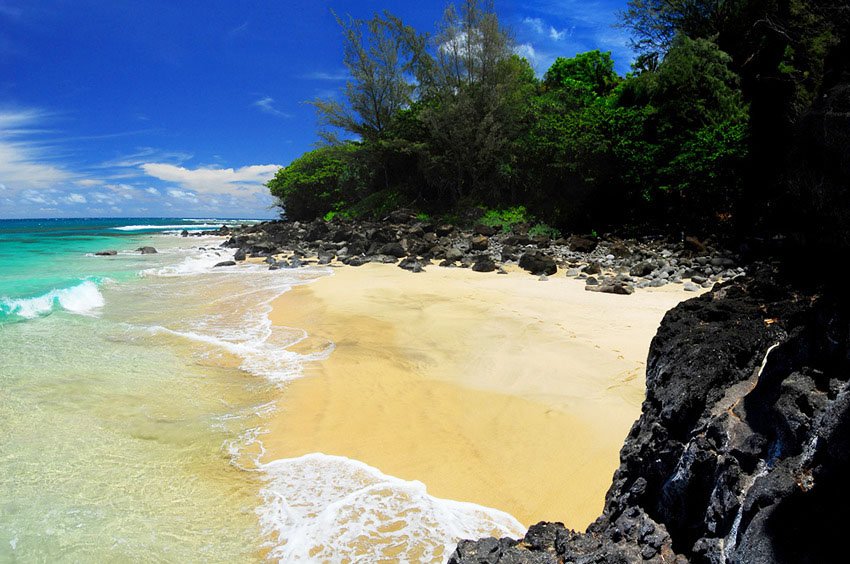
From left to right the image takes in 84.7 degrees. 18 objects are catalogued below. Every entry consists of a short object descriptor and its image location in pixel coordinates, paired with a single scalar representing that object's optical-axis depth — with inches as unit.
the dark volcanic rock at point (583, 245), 584.6
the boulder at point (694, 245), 486.3
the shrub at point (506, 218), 796.6
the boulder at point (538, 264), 495.8
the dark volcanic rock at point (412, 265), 551.3
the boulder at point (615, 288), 367.6
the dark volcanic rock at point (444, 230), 796.0
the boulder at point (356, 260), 645.3
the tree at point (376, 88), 1038.4
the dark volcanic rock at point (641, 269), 441.1
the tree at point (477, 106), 893.8
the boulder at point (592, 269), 464.1
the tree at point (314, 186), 1347.2
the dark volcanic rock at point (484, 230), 762.2
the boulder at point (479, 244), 671.8
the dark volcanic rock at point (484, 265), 529.3
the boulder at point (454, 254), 609.2
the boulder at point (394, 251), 673.0
